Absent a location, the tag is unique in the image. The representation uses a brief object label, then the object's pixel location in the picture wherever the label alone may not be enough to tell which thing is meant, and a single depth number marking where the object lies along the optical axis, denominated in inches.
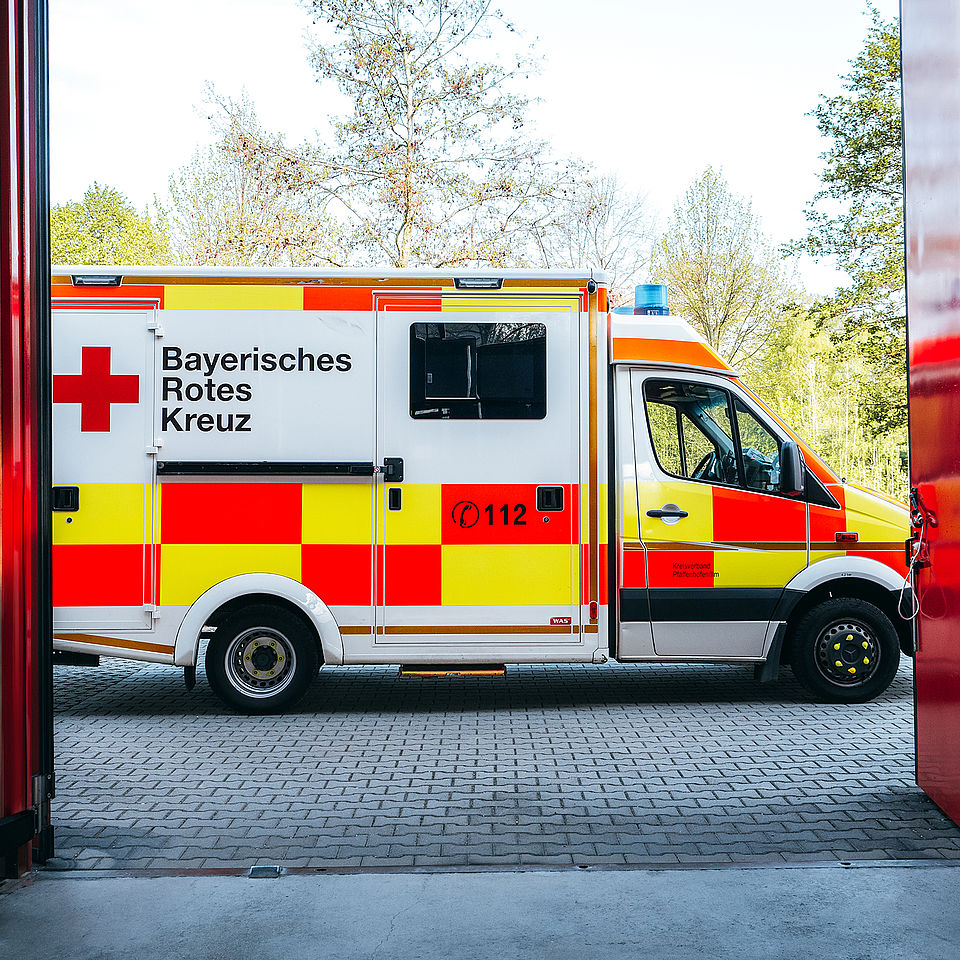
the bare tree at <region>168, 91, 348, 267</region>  788.0
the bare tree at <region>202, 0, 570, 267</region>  768.3
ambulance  278.8
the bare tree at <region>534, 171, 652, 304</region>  795.4
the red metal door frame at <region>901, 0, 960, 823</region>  182.9
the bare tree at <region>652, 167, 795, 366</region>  1389.0
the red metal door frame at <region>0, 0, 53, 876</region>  158.7
